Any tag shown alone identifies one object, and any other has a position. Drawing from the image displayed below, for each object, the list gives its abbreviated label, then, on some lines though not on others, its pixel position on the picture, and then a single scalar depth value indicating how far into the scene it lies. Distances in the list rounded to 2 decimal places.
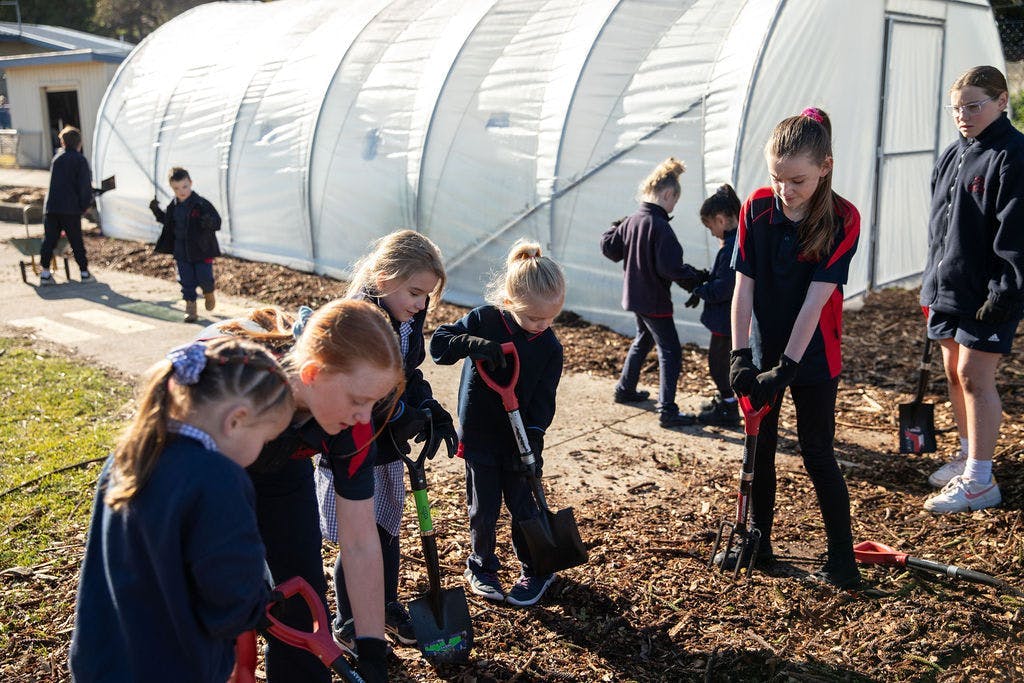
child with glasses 4.52
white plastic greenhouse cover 8.04
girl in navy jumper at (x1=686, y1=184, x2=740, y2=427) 6.12
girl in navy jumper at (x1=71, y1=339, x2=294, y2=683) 1.96
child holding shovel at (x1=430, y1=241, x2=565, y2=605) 3.79
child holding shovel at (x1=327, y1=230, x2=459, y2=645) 3.44
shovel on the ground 3.93
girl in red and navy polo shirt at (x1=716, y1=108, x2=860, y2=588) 3.70
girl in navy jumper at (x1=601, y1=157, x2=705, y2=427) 6.30
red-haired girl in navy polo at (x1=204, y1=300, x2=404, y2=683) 2.46
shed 21.33
